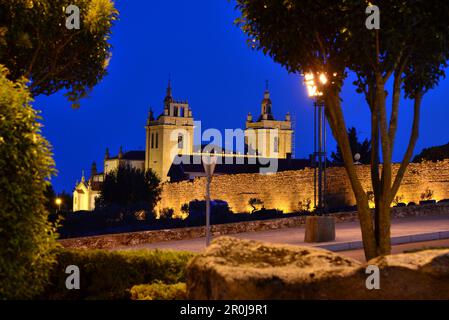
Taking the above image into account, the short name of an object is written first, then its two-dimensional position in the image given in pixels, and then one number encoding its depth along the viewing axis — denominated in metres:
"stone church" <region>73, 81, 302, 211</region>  141.88
